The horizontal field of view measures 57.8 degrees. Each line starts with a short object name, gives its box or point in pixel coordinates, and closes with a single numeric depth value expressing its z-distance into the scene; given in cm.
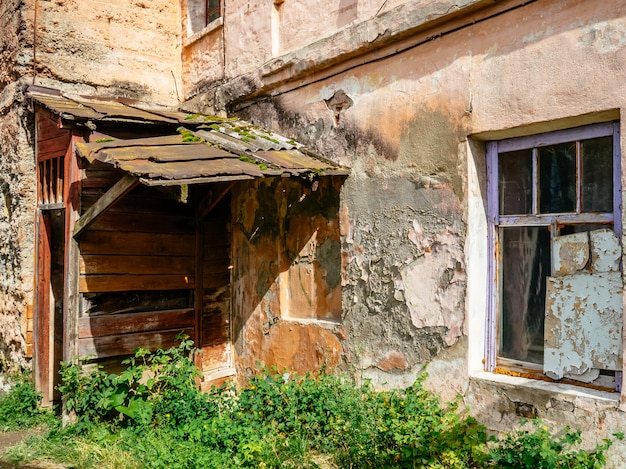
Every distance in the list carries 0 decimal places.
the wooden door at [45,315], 618
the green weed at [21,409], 552
